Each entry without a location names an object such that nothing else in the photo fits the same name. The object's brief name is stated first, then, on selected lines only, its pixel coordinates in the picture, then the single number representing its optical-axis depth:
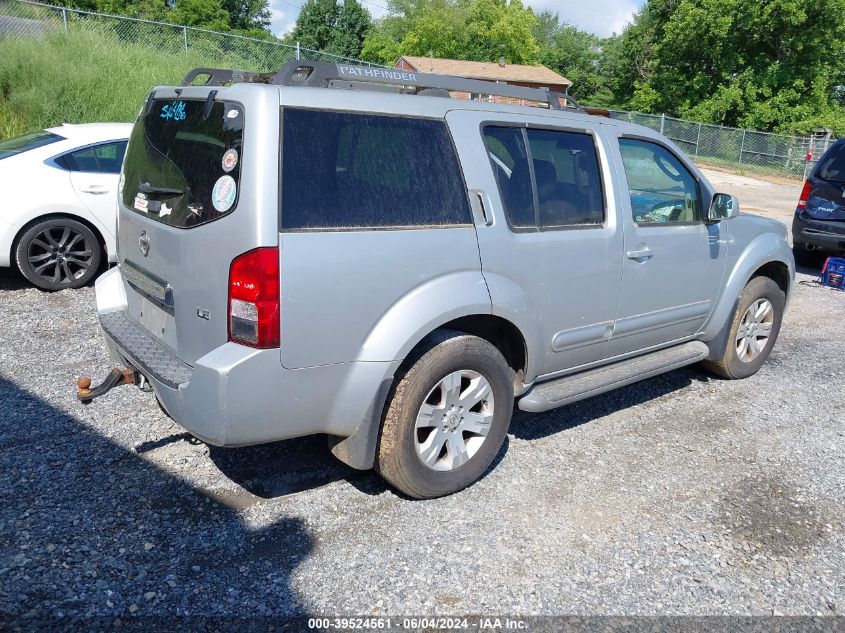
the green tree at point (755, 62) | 35.94
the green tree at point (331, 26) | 69.94
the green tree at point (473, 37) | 66.88
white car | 6.62
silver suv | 2.89
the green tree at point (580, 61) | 68.34
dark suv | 9.16
